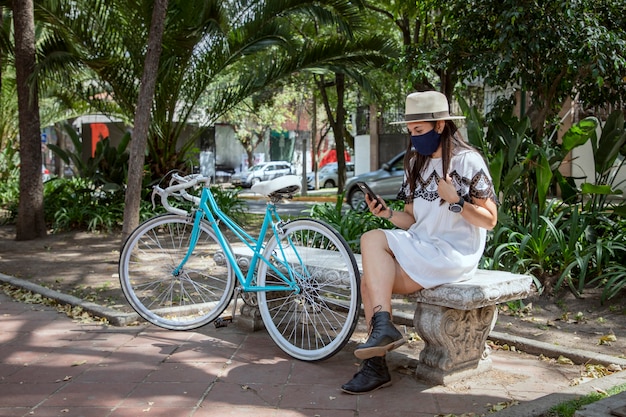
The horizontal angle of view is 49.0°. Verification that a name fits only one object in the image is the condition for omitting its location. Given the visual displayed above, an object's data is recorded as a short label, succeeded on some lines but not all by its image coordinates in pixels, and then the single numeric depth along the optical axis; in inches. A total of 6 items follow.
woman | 145.1
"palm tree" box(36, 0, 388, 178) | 411.2
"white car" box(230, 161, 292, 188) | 1298.0
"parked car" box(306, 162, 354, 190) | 1300.4
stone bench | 144.2
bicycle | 166.9
